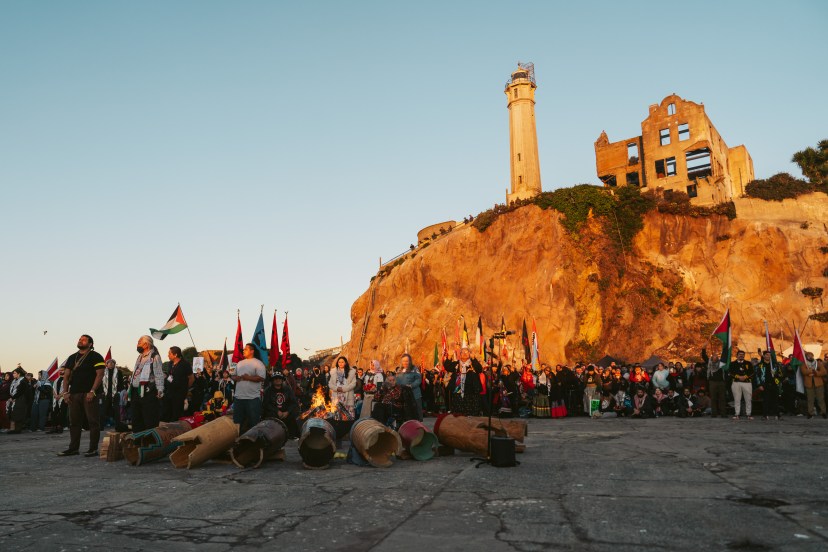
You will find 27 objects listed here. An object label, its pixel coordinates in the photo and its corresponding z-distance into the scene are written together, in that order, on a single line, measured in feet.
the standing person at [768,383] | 56.08
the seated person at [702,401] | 63.16
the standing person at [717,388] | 58.70
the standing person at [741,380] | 55.16
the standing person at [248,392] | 33.78
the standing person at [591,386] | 68.03
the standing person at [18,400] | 58.80
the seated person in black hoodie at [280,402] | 39.09
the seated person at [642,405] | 64.13
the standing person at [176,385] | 36.99
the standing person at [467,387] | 57.06
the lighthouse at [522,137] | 183.52
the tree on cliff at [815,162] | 139.03
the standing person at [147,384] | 34.65
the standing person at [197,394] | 62.49
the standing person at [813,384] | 55.72
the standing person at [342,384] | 40.14
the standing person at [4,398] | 61.36
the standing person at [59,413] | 58.75
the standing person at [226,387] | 69.51
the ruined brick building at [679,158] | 156.97
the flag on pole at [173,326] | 62.90
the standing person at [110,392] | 56.65
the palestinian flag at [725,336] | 57.16
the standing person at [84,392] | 34.06
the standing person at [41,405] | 61.62
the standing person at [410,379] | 41.88
